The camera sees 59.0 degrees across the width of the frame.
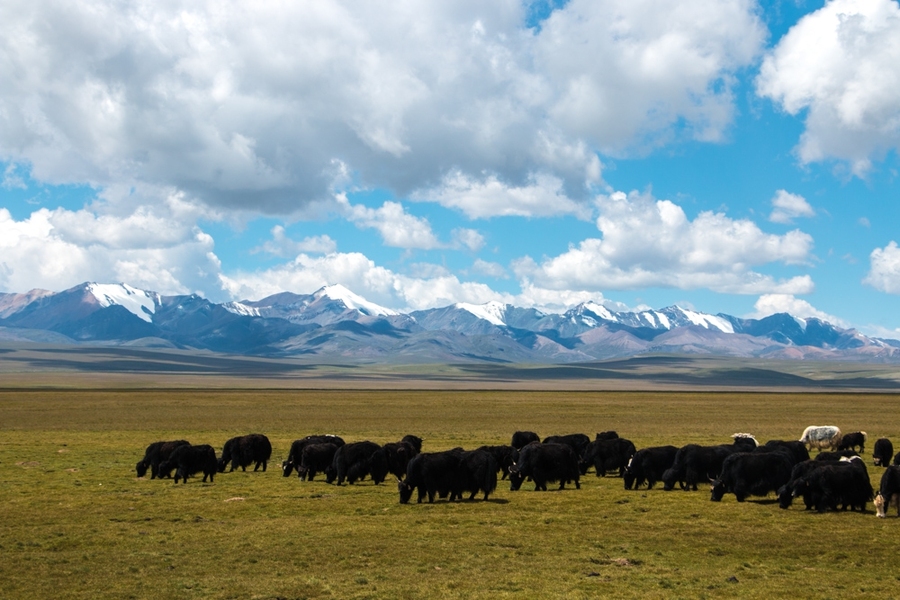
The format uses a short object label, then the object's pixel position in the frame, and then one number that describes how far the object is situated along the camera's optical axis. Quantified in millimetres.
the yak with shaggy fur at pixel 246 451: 31094
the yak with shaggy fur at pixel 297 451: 29031
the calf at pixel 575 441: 31422
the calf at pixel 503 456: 28719
